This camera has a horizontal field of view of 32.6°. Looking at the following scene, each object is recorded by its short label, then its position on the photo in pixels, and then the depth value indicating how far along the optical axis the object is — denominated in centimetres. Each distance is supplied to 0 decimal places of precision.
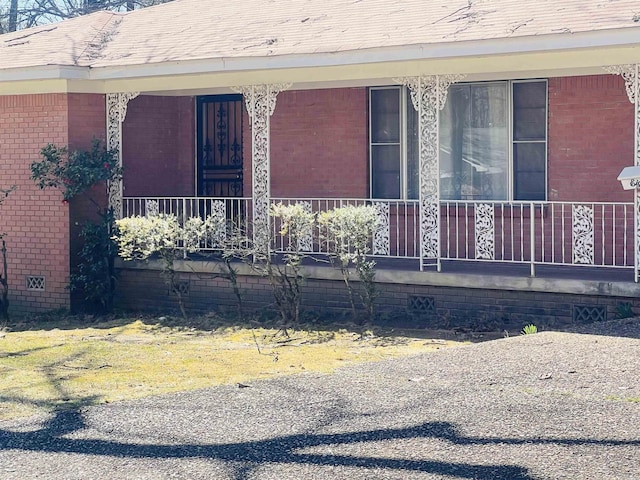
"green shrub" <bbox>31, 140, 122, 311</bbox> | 1394
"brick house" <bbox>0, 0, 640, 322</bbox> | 1162
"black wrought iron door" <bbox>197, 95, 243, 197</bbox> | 1597
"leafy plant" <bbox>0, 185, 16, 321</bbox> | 1430
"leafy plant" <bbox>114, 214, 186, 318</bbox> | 1308
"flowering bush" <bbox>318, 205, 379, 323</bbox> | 1188
